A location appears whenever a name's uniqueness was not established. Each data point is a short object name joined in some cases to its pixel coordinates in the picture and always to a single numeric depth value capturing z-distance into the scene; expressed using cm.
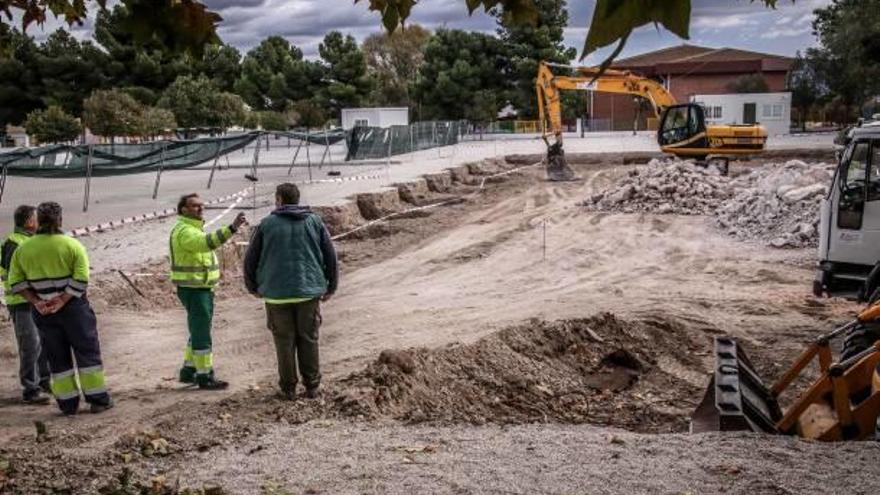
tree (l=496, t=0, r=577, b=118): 5850
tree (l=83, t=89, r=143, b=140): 4775
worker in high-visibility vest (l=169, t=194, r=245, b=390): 827
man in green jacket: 771
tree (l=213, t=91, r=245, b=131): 5553
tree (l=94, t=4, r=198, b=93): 5690
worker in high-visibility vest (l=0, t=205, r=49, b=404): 827
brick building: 7206
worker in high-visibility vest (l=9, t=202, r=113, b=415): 771
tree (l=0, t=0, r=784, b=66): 352
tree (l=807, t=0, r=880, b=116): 3788
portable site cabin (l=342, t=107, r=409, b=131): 6056
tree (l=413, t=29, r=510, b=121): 6462
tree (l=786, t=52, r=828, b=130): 6300
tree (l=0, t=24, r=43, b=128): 5928
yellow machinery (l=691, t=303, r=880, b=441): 624
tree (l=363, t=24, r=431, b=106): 8825
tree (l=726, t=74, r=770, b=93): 6831
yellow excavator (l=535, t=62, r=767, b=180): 2945
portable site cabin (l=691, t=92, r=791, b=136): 5925
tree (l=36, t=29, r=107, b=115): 5859
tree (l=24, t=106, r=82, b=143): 4959
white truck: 1127
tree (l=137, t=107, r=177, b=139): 4938
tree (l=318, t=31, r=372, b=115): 6719
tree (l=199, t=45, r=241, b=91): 6812
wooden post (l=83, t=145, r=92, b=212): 2092
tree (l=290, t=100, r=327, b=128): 6606
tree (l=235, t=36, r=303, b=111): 6794
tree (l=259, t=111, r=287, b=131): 6141
